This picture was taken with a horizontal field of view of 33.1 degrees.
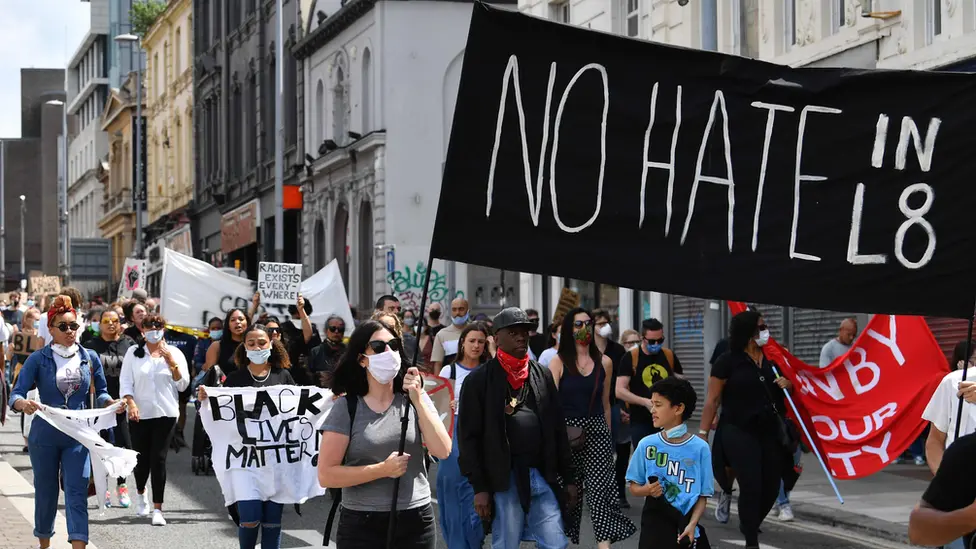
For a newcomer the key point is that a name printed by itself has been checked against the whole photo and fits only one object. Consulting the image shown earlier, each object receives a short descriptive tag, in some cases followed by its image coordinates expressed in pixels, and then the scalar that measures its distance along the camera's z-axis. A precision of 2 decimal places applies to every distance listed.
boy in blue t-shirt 8.15
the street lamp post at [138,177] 51.55
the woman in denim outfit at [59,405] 10.84
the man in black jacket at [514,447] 8.82
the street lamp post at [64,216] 82.12
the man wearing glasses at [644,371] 14.54
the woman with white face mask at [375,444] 6.62
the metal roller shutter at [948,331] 18.25
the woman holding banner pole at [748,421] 11.19
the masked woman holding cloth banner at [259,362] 10.78
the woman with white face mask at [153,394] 13.44
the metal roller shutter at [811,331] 20.83
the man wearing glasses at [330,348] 14.89
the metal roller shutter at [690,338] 24.55
